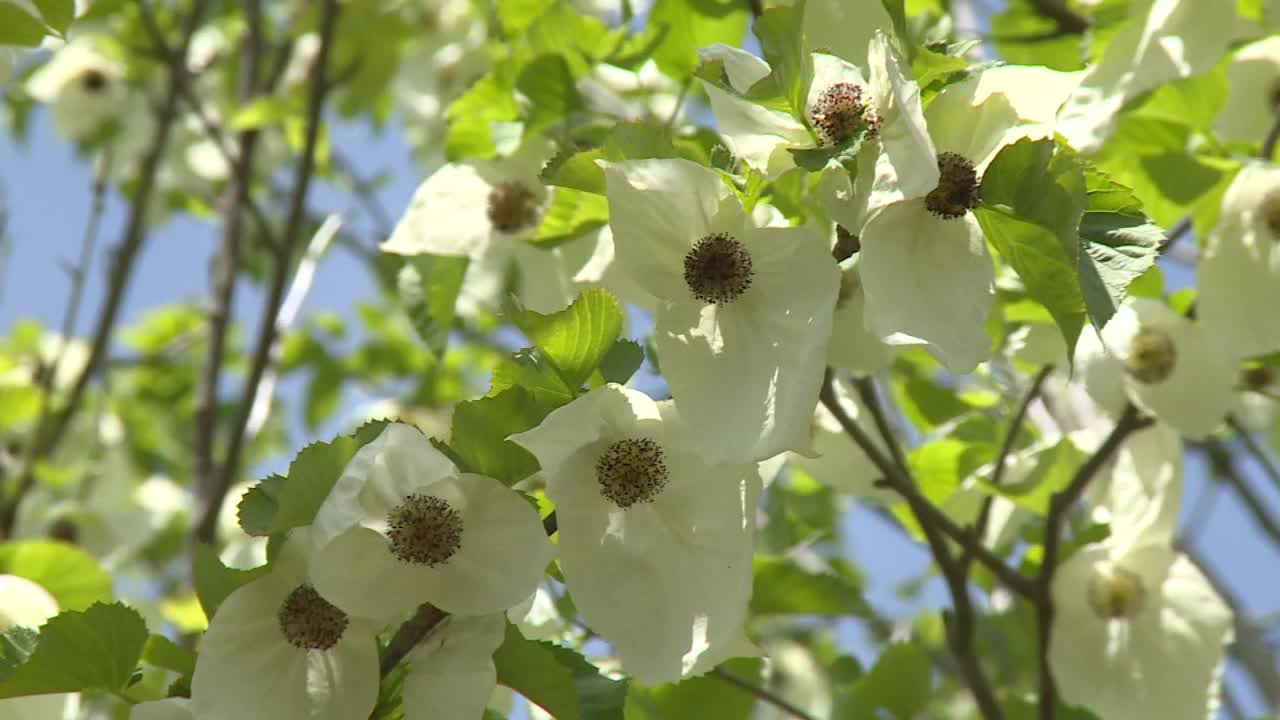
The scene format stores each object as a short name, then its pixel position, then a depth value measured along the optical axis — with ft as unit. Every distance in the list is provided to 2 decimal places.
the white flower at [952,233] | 7.95
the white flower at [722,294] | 7.93
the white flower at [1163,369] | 8.69
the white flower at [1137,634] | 8.68
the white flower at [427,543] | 7.88
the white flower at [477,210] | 8.72
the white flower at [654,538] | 7.96
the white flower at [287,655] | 7.95
